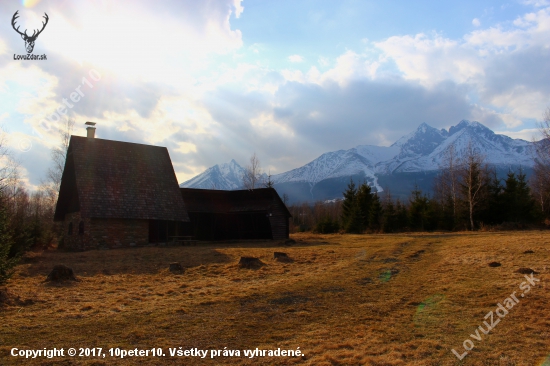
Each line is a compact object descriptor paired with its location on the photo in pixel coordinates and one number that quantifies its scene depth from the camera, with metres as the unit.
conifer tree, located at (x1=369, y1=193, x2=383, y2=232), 45.69
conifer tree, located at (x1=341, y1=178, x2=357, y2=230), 46.72
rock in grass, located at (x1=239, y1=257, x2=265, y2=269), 16.16
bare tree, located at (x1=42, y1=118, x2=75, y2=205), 39.44
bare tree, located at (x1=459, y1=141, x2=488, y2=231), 39.06
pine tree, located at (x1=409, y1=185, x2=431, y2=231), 43.25
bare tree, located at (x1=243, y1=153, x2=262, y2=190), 54.61
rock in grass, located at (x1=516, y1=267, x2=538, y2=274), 12.62
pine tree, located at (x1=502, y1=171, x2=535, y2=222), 38.25
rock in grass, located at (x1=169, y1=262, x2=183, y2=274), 15.59
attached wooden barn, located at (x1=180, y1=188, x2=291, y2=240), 34.92
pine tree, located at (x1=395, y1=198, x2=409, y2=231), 44.34
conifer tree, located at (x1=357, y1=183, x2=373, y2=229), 46.47
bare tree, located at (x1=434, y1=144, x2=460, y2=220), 42.82
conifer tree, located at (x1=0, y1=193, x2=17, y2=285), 10.68
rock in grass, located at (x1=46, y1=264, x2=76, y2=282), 12.77
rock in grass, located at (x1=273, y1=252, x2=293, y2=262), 18.38
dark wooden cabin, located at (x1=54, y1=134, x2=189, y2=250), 26.11
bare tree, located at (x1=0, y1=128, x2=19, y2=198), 27.12
